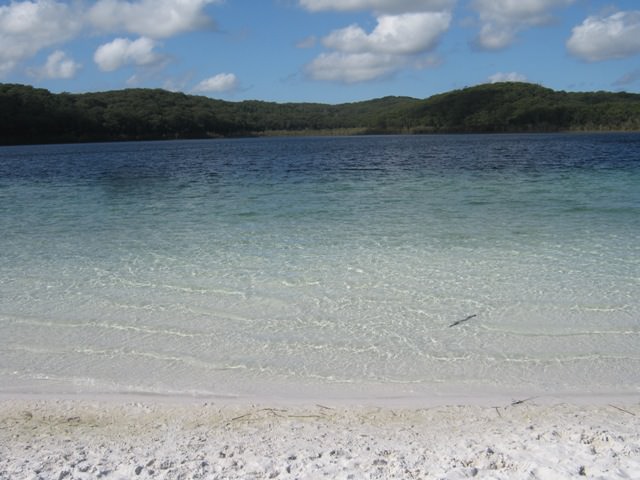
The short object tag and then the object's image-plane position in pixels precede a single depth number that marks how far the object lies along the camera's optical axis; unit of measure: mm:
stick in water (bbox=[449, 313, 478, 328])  6418
